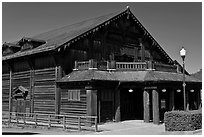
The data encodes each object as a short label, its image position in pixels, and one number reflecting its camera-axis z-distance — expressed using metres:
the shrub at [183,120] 13.85
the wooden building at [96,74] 19.55
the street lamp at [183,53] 16.00
